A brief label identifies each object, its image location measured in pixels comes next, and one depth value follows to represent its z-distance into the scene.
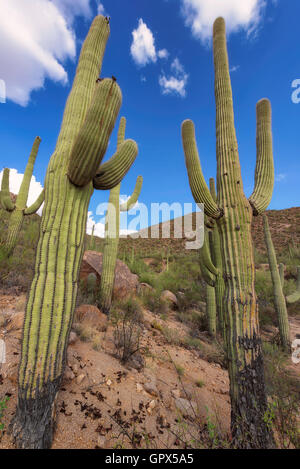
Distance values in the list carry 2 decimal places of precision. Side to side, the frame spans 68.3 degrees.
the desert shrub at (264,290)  8.62
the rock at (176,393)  2.99
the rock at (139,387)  2.84
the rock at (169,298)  8.08
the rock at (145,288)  7.89
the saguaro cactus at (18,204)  5.99
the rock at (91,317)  4.28
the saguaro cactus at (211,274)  4.27
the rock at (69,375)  2.61
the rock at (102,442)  1.95
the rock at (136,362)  3.36
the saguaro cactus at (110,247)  5.32
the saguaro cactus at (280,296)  6.16
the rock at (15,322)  3.35
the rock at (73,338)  3.38
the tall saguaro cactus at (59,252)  1.86
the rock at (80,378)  2.65
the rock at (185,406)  2.63
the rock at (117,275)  6.39
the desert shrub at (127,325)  3.49
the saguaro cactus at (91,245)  10.11
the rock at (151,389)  2.88
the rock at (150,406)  2.53
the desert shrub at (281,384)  2.11
